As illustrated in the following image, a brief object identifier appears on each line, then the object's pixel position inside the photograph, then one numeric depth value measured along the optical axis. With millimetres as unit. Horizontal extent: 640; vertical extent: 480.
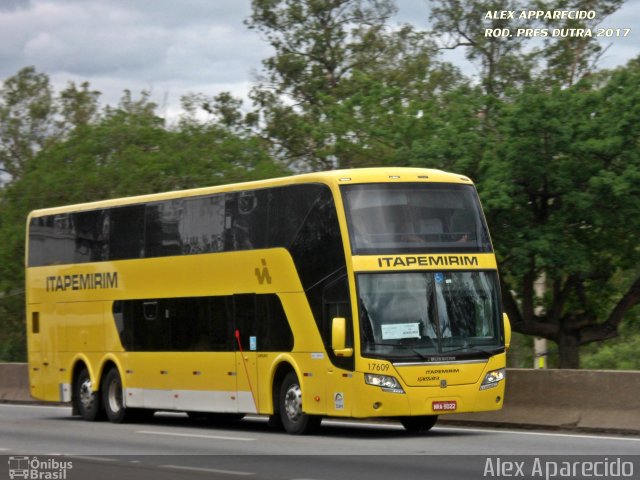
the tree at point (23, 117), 69875
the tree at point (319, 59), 55344
